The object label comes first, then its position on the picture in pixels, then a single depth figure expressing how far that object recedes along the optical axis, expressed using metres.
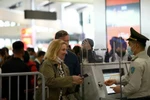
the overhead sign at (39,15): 10.30
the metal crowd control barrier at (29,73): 3.16
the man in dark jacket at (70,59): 4.07
